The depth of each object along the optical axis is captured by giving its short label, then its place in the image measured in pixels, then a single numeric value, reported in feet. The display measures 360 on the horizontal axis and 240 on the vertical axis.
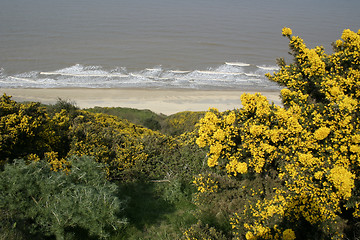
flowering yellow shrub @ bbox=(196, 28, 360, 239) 16.08
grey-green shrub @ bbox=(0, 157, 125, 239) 16.30
